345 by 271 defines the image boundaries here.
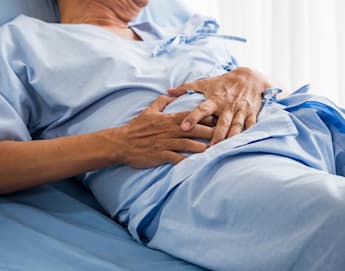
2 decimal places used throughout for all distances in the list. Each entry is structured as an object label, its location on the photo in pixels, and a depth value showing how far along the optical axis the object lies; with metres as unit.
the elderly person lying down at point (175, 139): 1.28
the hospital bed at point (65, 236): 1.38
